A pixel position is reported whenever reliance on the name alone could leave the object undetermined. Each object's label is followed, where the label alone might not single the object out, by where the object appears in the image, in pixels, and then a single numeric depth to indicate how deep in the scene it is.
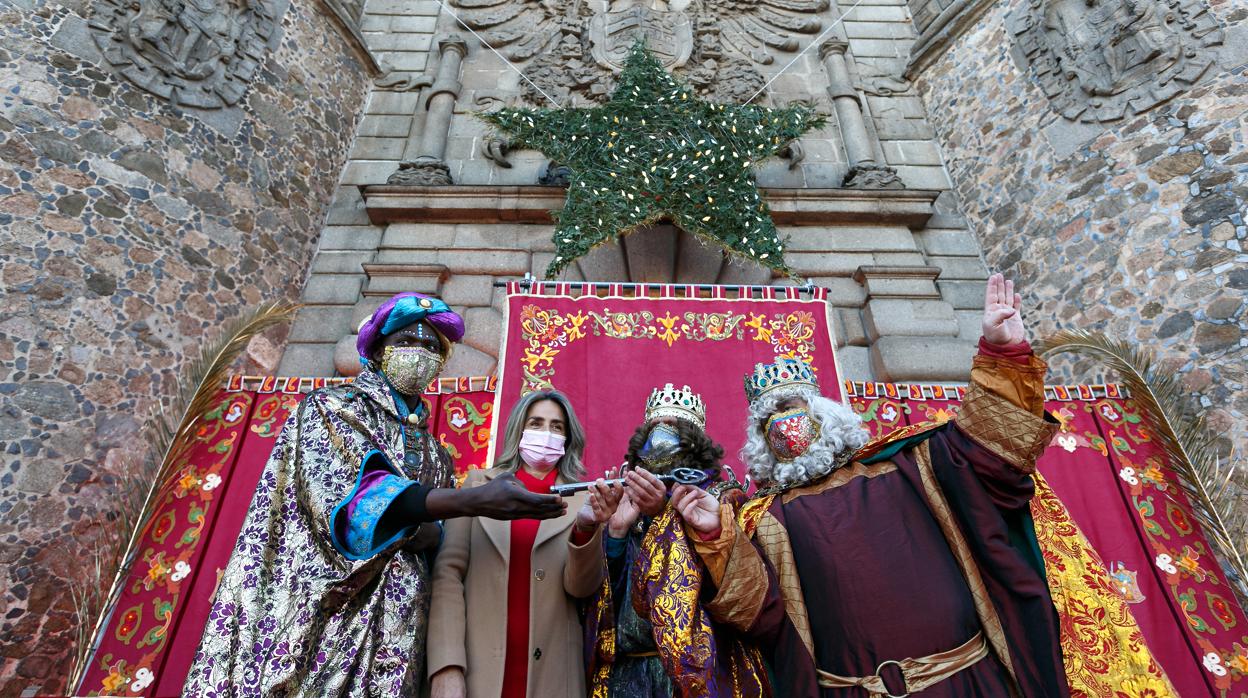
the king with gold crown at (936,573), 1.88
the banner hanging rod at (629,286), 4.70
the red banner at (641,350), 4.24
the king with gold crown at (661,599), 1.88
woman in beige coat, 2.09
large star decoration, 4.88
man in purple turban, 1.90
